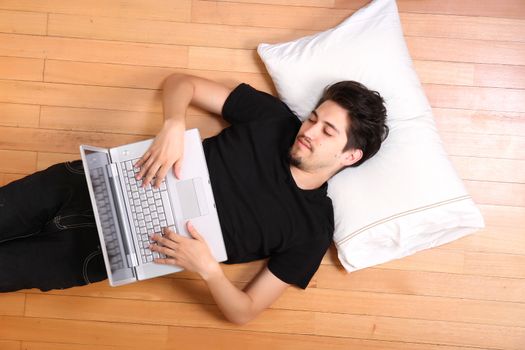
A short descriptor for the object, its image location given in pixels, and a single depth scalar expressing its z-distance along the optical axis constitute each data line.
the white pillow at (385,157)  1.69
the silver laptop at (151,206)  1.54
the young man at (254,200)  1.59
